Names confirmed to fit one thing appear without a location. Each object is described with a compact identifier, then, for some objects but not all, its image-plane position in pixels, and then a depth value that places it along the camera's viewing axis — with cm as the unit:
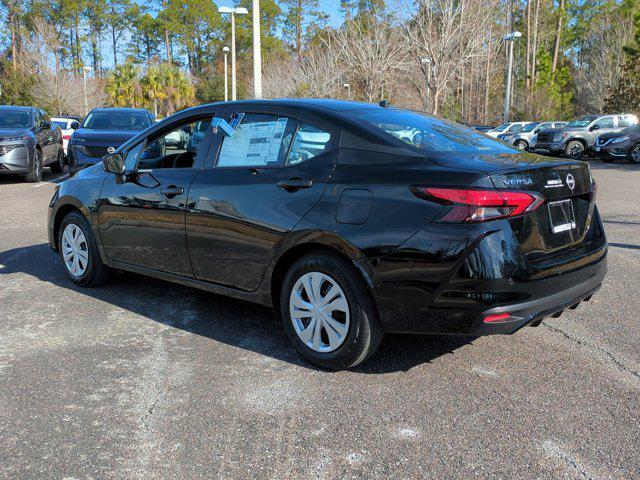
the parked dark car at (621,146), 2220
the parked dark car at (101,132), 1245
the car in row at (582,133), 2639
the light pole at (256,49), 1661
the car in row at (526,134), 3247
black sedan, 329
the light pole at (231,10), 2423
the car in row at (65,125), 1398
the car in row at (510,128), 3371
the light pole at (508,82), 3447
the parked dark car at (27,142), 1381
